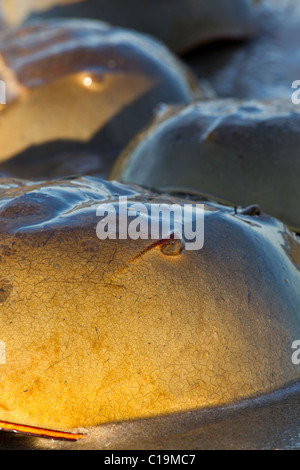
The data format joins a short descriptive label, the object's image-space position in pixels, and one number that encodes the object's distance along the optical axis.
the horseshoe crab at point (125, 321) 1.53
